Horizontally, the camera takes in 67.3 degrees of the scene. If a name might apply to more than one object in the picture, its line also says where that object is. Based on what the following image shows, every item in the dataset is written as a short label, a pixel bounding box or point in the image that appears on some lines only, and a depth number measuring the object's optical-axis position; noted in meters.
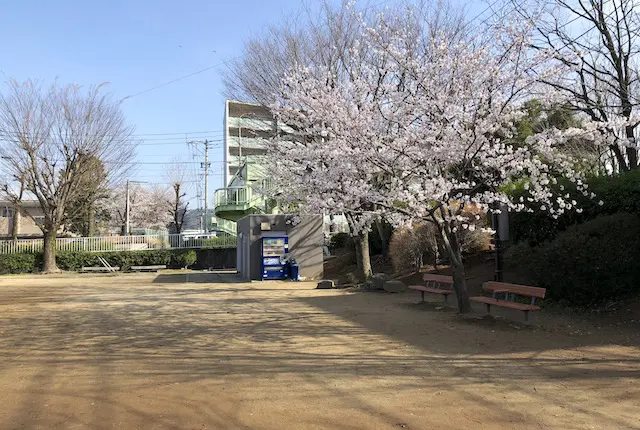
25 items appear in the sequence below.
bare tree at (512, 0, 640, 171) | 12.00
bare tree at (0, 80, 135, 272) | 25.41
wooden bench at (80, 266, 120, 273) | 28.06
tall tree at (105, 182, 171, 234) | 53.81
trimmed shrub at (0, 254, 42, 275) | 27.36
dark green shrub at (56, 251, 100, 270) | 28.69
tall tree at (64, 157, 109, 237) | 27.56
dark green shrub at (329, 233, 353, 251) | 26.83
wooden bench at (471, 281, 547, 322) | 8.31
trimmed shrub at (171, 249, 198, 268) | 30.20
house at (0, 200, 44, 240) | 48.22
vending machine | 19.81
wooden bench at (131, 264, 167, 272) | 28.80
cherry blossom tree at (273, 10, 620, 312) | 8.81
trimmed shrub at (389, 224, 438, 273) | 15.44
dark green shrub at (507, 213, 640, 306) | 8.73
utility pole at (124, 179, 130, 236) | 38.97
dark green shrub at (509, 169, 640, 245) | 10.03
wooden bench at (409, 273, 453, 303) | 11.21
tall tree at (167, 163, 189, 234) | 47.67
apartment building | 18.08
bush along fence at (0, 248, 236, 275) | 27.62
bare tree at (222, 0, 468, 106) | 15.95
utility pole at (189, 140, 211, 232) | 51.18
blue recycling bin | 19.90
